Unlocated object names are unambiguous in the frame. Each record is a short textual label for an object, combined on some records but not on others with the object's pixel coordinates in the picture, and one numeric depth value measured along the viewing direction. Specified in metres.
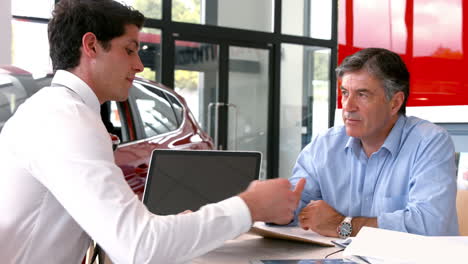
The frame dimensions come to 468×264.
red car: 3.15
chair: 2.21
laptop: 1.95
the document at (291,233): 1.66
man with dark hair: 1.10
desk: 1.49
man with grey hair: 1.91
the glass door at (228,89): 8.01
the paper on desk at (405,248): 1.24
